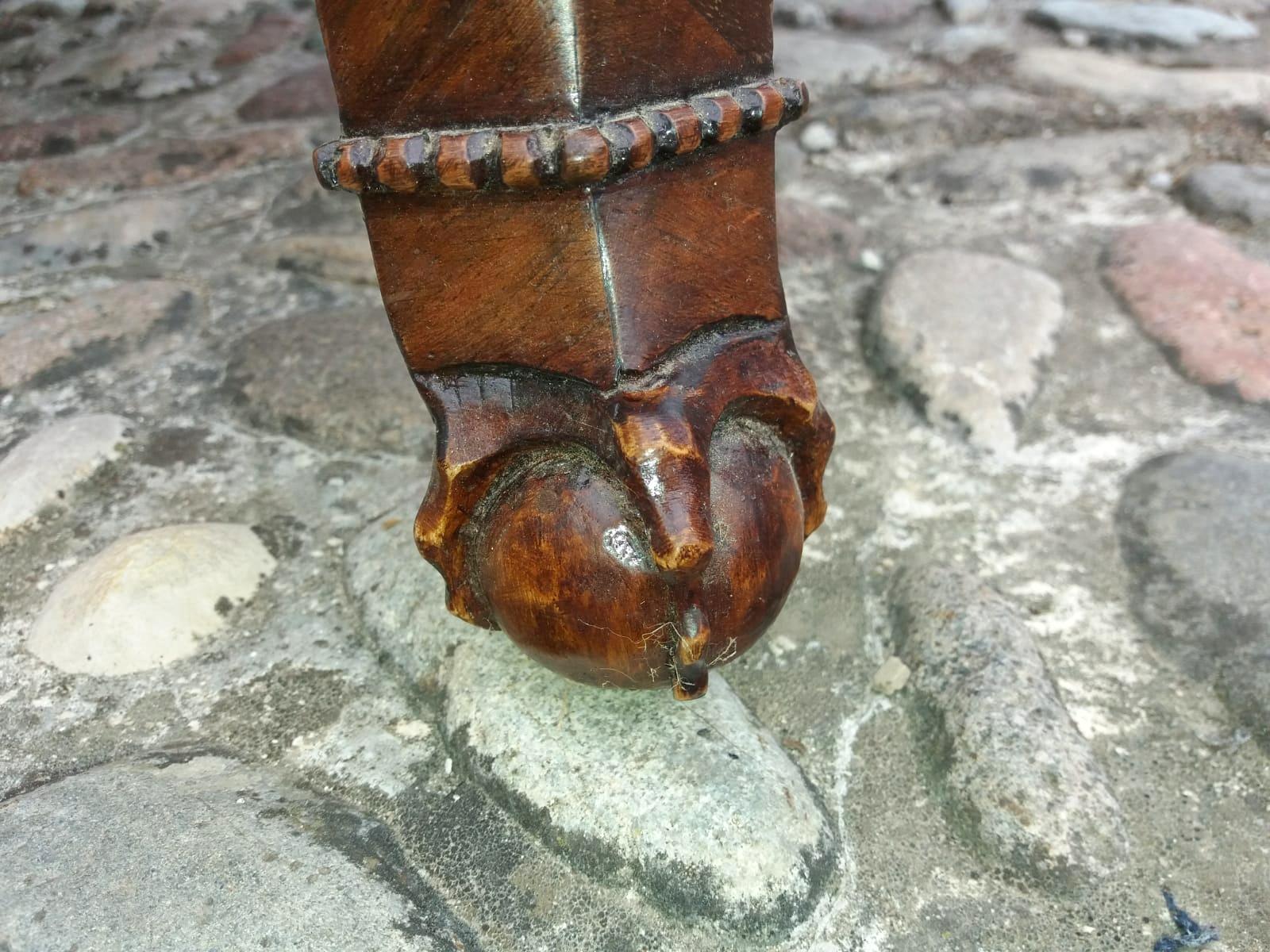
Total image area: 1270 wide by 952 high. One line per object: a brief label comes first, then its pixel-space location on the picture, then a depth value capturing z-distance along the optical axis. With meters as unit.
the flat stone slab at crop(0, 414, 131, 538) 0.37
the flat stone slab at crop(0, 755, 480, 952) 0.23
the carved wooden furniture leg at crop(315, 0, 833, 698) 0.20
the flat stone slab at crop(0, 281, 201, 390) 0.45
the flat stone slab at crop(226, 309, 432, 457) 0.41
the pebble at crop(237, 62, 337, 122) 0.67
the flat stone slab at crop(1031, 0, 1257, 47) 0.74
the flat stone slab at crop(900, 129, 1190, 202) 0.56
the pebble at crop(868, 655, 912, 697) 0.31
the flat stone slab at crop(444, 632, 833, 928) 0.25
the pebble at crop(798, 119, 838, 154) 0.61
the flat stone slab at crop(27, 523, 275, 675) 0.32
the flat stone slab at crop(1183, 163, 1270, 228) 0.52
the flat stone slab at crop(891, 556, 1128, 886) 0.26
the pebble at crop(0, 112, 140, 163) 0.64
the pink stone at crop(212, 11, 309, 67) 0.76
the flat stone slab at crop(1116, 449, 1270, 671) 0.32
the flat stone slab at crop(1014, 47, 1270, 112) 0.64
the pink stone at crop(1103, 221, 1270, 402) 0.43
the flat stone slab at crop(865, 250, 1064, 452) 0.42
